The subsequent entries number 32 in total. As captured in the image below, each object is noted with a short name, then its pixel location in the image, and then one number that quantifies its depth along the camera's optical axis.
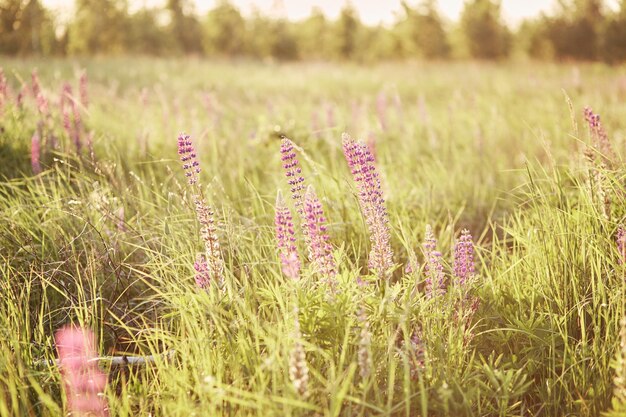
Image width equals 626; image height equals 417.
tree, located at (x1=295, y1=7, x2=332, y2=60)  43.82
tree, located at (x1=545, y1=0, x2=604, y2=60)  32.03
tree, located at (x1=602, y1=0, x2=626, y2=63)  28.67
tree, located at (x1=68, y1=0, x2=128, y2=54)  32.91
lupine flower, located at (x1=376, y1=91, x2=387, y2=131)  4.95
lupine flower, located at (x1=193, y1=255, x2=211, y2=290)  2.01
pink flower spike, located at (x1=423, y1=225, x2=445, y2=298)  1.99
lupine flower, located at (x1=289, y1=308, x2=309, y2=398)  1.50
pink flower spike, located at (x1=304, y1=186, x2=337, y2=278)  1.84
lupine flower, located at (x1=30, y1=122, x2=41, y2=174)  3.22
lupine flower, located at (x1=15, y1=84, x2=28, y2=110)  4.07
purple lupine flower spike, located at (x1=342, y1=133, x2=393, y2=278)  1.99
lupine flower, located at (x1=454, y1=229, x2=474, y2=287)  2.13
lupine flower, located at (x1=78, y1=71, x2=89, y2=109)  4.04
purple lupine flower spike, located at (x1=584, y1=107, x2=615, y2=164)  2.50
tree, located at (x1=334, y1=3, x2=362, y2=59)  41.75
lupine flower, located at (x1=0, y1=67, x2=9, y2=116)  3.95
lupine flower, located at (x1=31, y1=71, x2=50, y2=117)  3.79
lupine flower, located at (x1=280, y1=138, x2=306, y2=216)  2.03
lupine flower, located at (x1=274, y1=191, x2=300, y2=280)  1.83
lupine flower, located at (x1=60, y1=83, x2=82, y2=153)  3.56
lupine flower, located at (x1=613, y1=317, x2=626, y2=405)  1.55
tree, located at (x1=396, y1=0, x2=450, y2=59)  34.72
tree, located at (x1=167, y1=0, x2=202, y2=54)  42.91
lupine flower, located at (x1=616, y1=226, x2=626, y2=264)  1.93
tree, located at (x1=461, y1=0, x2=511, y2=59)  33.31
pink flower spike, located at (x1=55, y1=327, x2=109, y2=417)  1.87
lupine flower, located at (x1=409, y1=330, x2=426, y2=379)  1.86
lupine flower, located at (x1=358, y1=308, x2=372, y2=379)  1.55
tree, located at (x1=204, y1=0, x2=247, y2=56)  44.44
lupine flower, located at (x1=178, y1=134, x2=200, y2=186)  1.97
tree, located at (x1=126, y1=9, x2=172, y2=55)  40.91
